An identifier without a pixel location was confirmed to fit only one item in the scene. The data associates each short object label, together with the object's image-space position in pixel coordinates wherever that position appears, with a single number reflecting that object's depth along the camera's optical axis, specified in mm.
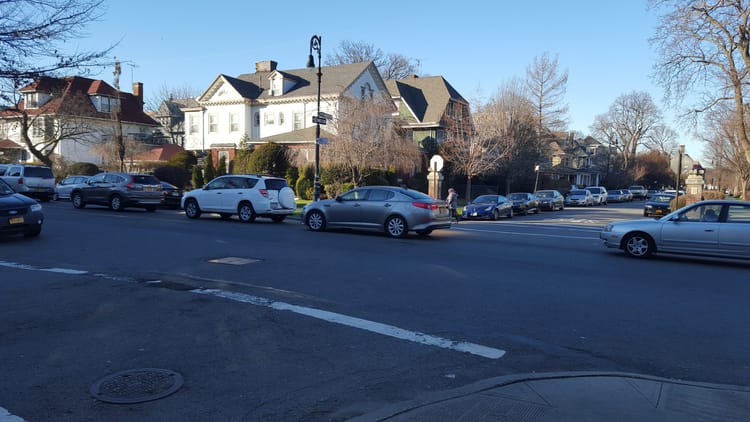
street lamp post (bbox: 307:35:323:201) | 22438
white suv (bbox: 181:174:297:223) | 19062
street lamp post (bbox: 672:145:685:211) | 31266
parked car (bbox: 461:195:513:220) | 26672
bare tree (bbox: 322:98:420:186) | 30719
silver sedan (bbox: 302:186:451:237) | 15438
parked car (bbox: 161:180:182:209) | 25172
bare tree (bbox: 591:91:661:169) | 90875
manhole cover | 4121
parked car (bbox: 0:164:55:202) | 26078
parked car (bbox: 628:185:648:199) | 70531
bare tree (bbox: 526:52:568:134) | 57250
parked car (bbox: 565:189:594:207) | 47188
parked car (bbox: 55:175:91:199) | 28922
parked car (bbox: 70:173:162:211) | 21922
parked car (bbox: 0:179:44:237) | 12383
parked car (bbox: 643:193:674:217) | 30531
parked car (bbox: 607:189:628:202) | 59719
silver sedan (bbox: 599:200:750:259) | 11656
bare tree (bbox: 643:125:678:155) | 92938
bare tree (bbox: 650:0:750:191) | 25953
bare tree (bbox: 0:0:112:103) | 10141
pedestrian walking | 25188
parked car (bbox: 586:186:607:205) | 51812
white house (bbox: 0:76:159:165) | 38938
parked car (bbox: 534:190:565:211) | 37438
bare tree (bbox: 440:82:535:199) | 37656
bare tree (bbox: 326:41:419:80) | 69688
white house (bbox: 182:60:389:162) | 42125
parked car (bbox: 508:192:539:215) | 31891
